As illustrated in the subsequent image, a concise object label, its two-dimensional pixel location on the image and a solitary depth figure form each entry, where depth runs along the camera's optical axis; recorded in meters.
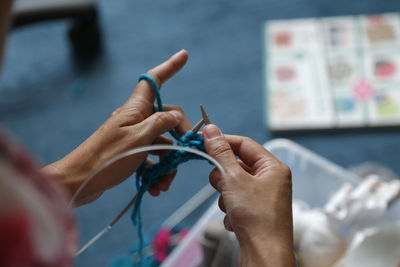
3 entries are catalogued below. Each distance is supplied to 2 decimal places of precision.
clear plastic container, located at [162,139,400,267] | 1.19
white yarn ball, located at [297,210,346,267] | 1.15
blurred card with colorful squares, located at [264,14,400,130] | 1.64
